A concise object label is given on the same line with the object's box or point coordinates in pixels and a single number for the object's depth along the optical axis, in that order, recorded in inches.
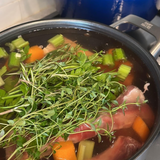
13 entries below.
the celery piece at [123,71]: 10.6
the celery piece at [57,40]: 12.0
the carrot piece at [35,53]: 11.2
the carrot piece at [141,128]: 8.4
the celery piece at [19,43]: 11.4
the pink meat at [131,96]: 9.4
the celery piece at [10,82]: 9.4
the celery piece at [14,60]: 10.7
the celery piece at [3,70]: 10.3
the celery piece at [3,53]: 11.0
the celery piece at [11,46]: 11.3
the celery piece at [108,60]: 11.2
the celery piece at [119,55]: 11.3
